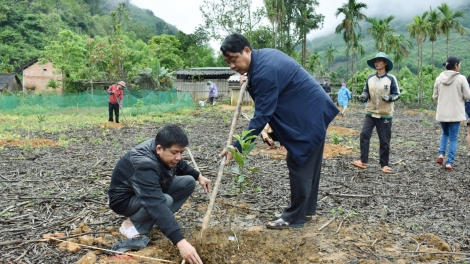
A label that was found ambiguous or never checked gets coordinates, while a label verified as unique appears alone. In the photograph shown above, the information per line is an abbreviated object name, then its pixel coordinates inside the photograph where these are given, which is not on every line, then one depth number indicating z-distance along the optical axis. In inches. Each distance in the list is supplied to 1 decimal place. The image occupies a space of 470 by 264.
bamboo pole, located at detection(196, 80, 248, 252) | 121.3
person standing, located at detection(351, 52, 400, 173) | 229.6
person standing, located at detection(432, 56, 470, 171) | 243.8
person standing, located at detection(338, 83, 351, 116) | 728.3
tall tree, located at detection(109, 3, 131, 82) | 930.0
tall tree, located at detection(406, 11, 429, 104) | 1101.0
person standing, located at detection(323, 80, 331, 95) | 1078.4
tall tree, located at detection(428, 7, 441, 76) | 1104.0
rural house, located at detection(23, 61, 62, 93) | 1662.2
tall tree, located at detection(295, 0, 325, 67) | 1522.1
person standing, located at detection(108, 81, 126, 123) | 550.4
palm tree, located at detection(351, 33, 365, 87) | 1349.7
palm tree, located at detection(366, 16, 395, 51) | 1266.0
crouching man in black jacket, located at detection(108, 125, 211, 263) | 108.7
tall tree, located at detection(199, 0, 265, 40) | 1245.7
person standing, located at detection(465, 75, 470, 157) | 269.7
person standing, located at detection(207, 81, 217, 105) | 1024.9
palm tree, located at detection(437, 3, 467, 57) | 1066.1
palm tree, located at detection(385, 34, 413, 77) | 1378.0
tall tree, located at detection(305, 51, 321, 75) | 1882.4
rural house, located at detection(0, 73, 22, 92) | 1336.6
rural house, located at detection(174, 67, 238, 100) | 1270.9
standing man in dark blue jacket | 130.0
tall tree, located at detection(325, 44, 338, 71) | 2131.6
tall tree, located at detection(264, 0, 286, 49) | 1243.8
